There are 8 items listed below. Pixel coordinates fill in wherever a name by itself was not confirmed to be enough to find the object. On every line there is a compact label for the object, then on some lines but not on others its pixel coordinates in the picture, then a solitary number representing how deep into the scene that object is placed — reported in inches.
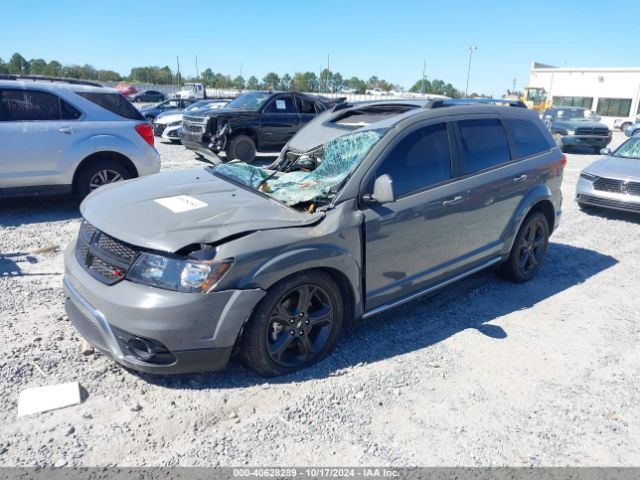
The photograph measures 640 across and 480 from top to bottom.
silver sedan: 311.0
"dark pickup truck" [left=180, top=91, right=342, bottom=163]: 460.4
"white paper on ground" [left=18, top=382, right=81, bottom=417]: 114.7
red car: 1751.5
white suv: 257.4
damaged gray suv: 114.3
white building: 1747.0
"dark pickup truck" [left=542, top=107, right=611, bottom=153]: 690.2
